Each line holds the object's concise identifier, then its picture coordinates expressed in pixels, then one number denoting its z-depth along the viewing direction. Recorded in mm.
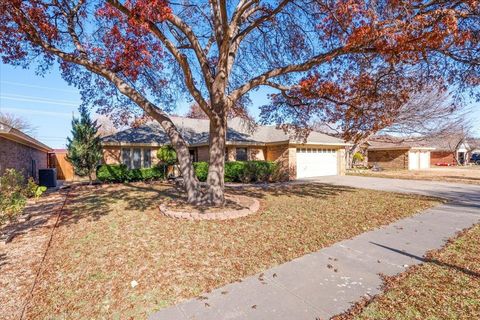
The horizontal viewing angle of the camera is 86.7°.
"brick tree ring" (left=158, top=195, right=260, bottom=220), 6629
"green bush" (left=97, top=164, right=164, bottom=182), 14766
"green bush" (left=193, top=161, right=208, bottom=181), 15700
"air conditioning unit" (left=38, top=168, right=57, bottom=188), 14512
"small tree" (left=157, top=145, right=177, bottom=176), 16031
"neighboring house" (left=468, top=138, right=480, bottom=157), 43441
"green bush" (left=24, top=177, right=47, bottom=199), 6928
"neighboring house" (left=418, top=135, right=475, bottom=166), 39812
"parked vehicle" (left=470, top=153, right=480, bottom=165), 44156
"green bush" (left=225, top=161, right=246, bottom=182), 15617
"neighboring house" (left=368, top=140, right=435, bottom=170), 28359
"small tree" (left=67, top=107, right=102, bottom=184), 14047
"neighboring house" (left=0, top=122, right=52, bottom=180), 10047
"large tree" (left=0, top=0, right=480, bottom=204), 5965
